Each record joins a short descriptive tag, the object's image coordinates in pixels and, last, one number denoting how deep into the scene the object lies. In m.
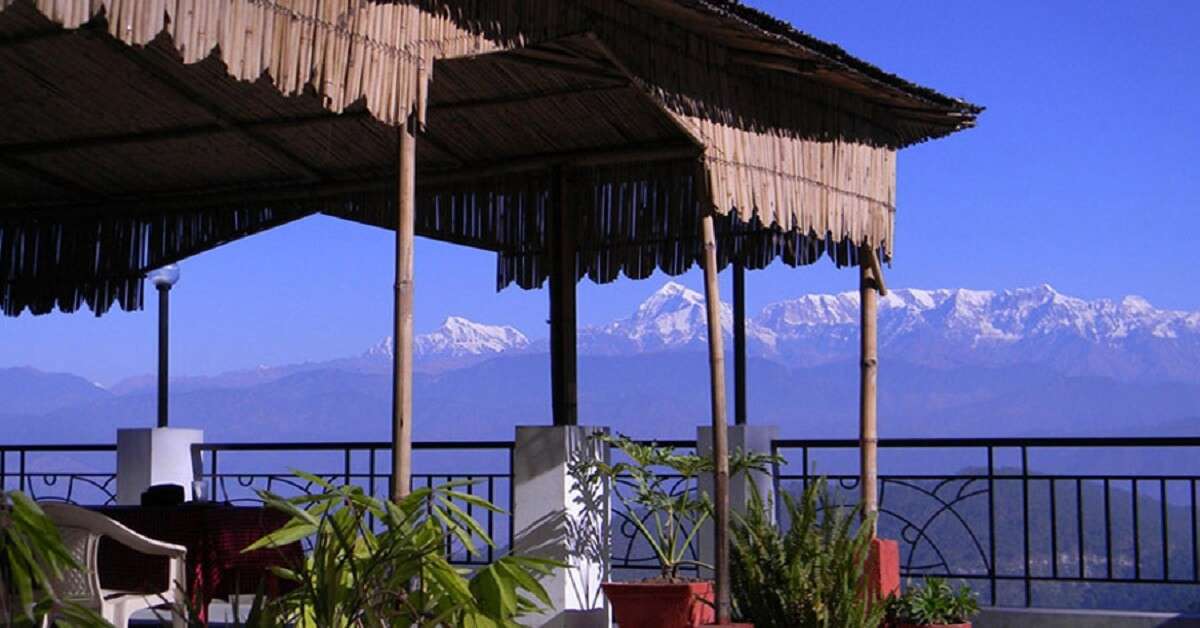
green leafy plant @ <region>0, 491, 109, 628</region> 6.06
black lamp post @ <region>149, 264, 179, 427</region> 17.46
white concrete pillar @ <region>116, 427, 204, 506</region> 17.89
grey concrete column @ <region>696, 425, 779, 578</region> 15.56
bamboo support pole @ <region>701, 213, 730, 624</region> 11.83
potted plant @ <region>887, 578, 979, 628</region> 12.96
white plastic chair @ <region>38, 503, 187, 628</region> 9.63
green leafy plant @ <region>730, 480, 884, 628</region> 12.22
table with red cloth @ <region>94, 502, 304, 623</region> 11.52
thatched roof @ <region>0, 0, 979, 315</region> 9.58
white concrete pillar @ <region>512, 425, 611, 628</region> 13.48
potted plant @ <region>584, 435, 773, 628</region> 12.88
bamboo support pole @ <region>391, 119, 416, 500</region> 9.45
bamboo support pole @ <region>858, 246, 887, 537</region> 14.69
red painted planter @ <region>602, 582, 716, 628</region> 12.87
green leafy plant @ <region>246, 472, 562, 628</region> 7.69
